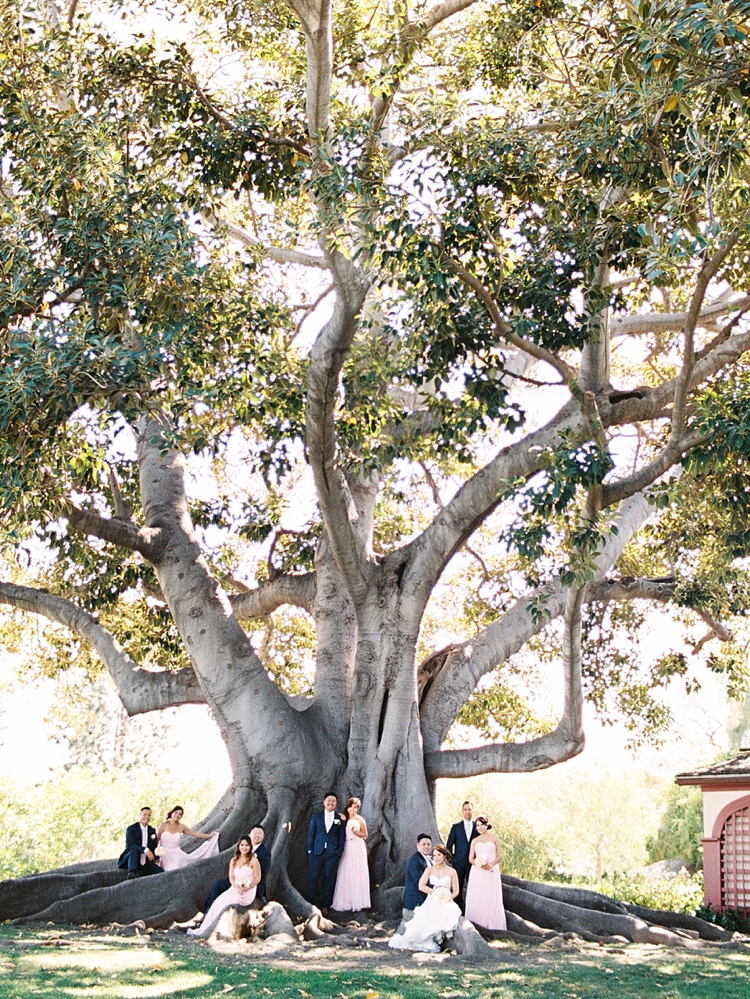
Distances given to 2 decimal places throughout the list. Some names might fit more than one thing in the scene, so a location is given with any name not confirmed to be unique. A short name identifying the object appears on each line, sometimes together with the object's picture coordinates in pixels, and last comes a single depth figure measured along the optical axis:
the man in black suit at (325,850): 10.44
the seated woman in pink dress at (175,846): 10.59
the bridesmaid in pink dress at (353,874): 10.33
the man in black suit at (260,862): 9.79
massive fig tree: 8.18
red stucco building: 13.66
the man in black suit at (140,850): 10.55
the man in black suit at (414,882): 9.49
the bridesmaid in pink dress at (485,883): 9.88
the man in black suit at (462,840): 10.62
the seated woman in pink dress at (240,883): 9.27
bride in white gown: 8.73
